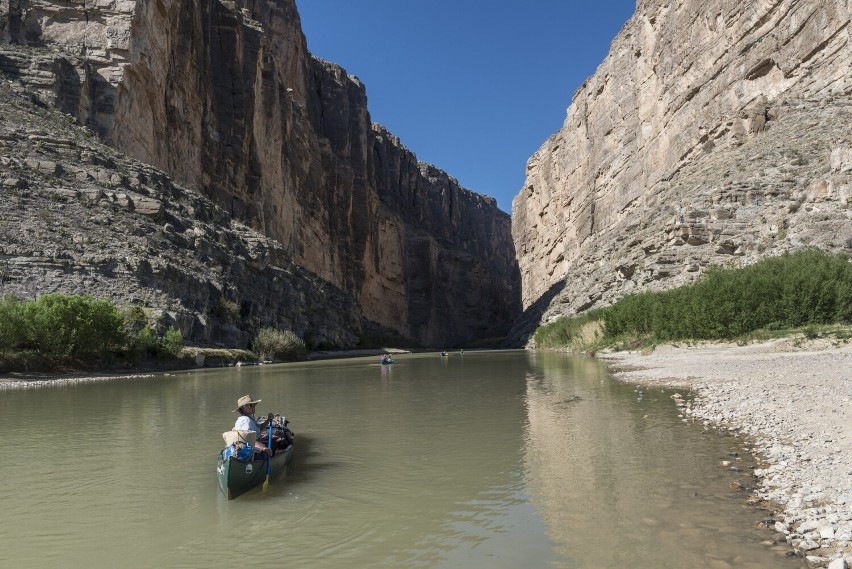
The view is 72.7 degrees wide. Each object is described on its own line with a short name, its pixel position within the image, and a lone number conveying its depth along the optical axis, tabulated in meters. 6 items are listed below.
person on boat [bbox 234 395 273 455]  8.92
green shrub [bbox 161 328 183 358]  36.00
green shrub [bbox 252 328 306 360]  47.59
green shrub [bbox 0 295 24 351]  27.30
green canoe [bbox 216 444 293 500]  8.04
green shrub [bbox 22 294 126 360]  28.72
